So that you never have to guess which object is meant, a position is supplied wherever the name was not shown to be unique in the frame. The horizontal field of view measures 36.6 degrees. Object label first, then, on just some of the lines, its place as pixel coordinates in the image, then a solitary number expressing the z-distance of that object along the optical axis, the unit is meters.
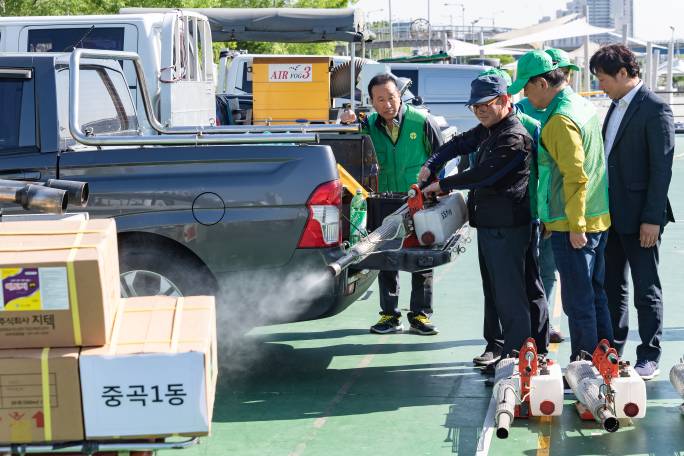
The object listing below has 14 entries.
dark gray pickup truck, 5.74
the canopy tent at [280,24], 16.20
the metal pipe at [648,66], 37.24
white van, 20.92
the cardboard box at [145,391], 3.49
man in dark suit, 5.91
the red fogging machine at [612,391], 5.12
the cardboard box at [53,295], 3.47
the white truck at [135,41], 11.36
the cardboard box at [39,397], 3.47
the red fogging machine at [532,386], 5.30
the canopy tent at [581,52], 52.56
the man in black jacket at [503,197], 5.90
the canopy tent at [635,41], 42.30
